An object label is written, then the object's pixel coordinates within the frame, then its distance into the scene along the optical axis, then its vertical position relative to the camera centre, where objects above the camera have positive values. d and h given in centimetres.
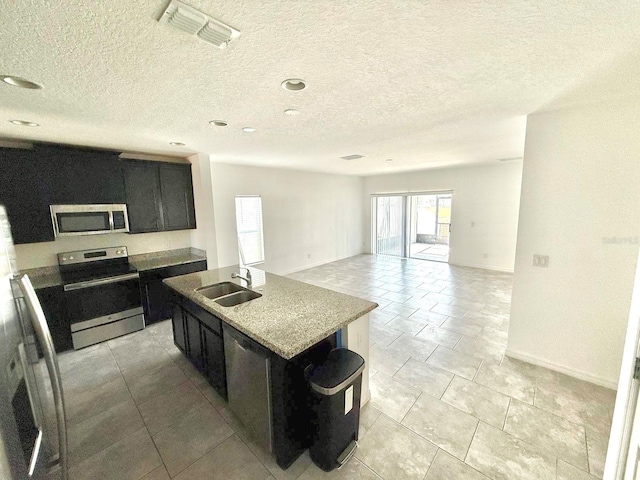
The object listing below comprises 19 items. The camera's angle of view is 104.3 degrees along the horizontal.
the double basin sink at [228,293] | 230 -79
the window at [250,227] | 518 -35
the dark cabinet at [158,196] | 346 +24
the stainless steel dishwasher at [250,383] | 154 -116
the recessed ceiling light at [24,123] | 218 +82
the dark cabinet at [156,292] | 341 -111
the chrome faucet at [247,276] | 245 -68
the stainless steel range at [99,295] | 293 -100
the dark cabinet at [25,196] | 262 +21
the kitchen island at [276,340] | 150 -93
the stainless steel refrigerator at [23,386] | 84 -70
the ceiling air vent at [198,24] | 99 +80
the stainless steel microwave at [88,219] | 291 -7
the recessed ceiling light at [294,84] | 161 +84
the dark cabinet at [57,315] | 272 -113
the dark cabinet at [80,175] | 285 +47
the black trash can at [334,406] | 147 -121
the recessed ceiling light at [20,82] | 145 +80
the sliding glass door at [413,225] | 739 -62
